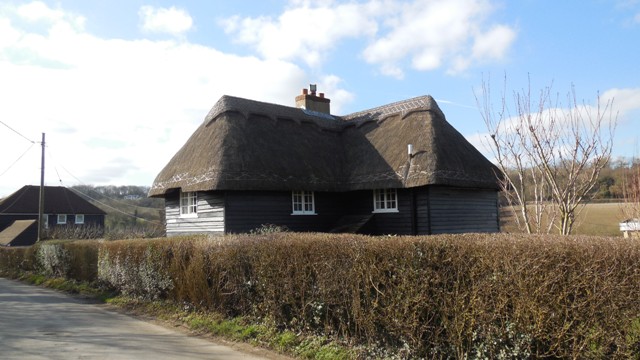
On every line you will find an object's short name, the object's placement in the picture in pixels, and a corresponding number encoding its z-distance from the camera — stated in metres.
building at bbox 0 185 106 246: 53.14
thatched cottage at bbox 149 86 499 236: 17.52
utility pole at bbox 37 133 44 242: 28.52
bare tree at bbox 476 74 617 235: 8.62
